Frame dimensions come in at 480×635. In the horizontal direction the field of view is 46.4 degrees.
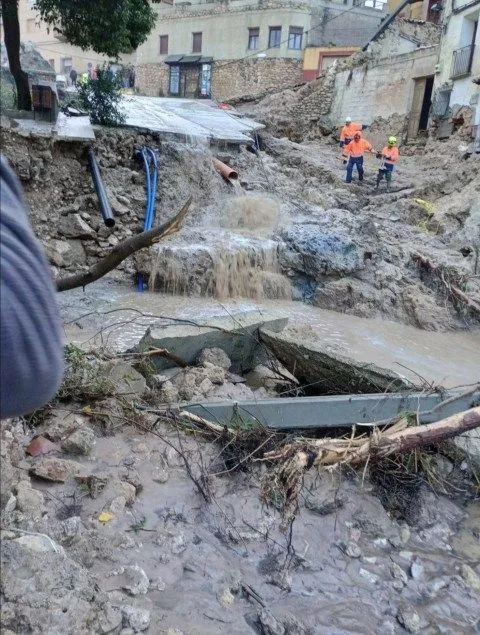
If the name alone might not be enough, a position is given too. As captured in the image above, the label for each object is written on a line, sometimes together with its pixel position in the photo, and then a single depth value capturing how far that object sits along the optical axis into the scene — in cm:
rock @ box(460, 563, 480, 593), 294
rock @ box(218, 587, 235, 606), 249
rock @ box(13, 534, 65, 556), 199
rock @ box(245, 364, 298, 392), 470
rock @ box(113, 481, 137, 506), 291
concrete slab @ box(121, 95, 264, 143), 1193
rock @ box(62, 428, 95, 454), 314
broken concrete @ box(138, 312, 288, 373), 454
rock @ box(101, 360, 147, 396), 388
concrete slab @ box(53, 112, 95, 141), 913
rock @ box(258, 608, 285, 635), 234
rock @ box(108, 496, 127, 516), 280
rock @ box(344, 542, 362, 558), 302
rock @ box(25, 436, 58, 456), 304
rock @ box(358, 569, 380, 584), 286
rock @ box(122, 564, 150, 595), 236
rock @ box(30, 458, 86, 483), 281
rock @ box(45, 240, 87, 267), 820
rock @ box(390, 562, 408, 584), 291
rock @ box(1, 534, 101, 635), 180
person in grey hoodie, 73
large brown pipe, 1117
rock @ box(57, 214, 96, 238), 878
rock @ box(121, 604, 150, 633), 215
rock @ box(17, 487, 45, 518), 245
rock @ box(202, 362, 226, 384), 438
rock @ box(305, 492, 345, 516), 326
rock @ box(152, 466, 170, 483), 318
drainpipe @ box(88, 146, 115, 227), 871
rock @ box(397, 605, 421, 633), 259
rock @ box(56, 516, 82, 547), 241
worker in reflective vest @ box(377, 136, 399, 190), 1395
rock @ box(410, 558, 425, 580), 294
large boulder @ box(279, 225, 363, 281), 927
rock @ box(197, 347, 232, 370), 470
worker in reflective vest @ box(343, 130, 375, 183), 1391
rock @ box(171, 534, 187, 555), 272
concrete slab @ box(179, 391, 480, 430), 366
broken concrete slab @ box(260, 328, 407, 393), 421
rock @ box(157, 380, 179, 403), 391
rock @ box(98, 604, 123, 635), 203
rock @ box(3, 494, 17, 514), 234
